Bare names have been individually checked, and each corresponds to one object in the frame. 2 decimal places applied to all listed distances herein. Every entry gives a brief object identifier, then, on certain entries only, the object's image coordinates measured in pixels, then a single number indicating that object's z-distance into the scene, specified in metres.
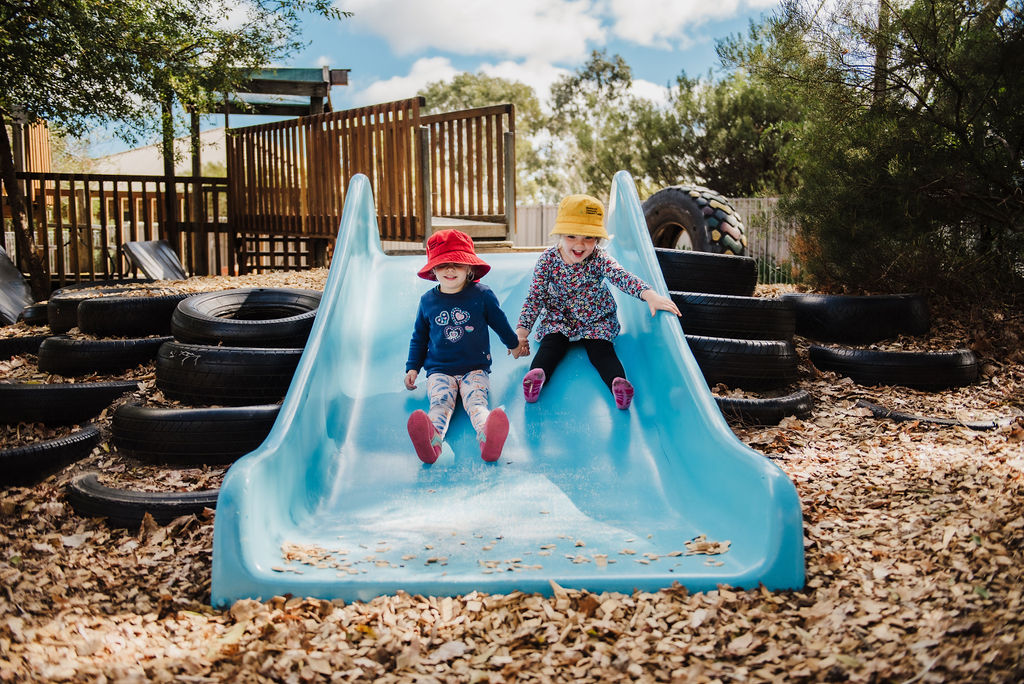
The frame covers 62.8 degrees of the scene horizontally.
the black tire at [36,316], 7.32
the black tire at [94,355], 5.40
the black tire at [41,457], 4.04
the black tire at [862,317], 6.15
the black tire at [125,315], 5.80
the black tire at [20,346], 6.28
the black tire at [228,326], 5.09
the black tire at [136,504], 3.63
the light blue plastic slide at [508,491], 2.87
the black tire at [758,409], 4.70
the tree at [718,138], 21.44
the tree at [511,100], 41.03
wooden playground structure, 9.53
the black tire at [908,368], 5.48
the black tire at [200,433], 4.13
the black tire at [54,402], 4.75
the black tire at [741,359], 5.05
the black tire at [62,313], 6.38
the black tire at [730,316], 5.46
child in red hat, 4.23
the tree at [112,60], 8.12
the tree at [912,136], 6.55
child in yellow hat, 4.58
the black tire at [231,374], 4.64
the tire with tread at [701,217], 8.03
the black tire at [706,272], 6.12
